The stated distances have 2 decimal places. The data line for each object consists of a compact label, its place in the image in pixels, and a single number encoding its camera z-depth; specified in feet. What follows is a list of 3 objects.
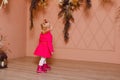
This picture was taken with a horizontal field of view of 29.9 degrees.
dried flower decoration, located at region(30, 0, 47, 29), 10.61
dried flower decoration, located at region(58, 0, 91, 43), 10.03
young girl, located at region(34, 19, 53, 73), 8.13
